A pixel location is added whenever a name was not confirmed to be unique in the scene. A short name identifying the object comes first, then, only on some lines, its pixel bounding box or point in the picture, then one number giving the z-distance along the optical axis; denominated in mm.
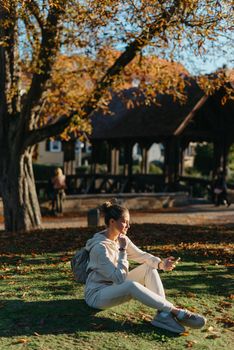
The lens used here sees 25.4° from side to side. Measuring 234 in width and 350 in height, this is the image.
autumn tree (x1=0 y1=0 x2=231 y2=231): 10172
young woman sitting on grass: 5219
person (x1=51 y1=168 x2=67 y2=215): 20156
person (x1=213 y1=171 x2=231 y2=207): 22312
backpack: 5754
